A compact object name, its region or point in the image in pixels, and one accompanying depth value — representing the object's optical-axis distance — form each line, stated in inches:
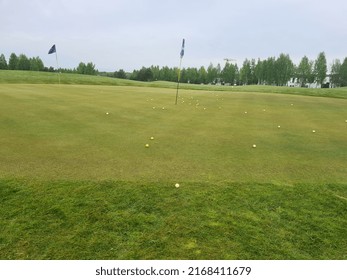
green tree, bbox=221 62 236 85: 4183.1
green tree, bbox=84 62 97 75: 4333.2
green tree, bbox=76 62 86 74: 4317.2
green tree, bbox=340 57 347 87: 3670.8
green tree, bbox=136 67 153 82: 4153.3
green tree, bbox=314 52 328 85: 3464.6
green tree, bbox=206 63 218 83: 4384.8
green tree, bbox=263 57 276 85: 3843.8
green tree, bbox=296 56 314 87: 3572.8
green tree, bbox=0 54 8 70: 3973.9
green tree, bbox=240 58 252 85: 4109.0
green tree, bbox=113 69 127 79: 4275.1
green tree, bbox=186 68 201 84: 4419.3
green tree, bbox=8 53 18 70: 3988.7
